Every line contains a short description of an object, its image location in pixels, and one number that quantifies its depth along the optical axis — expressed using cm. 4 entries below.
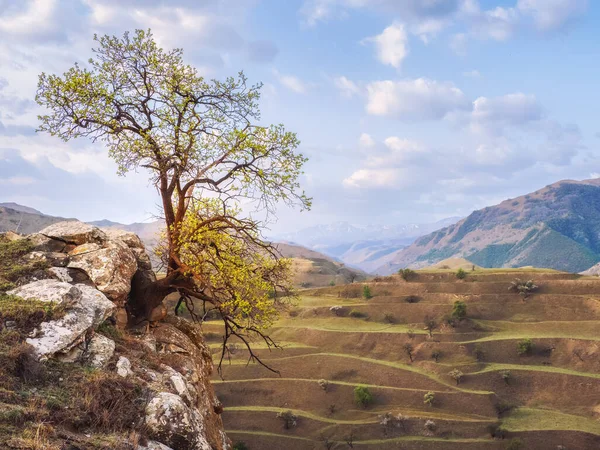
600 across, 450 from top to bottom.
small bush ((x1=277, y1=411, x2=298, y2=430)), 5797
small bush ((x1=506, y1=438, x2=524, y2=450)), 5075
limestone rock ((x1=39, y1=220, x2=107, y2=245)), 1354
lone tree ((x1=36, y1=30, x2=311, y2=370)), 1347
